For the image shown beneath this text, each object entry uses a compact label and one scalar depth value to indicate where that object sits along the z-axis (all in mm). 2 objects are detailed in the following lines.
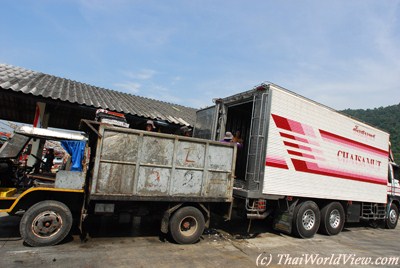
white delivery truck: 6969
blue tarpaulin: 5680
